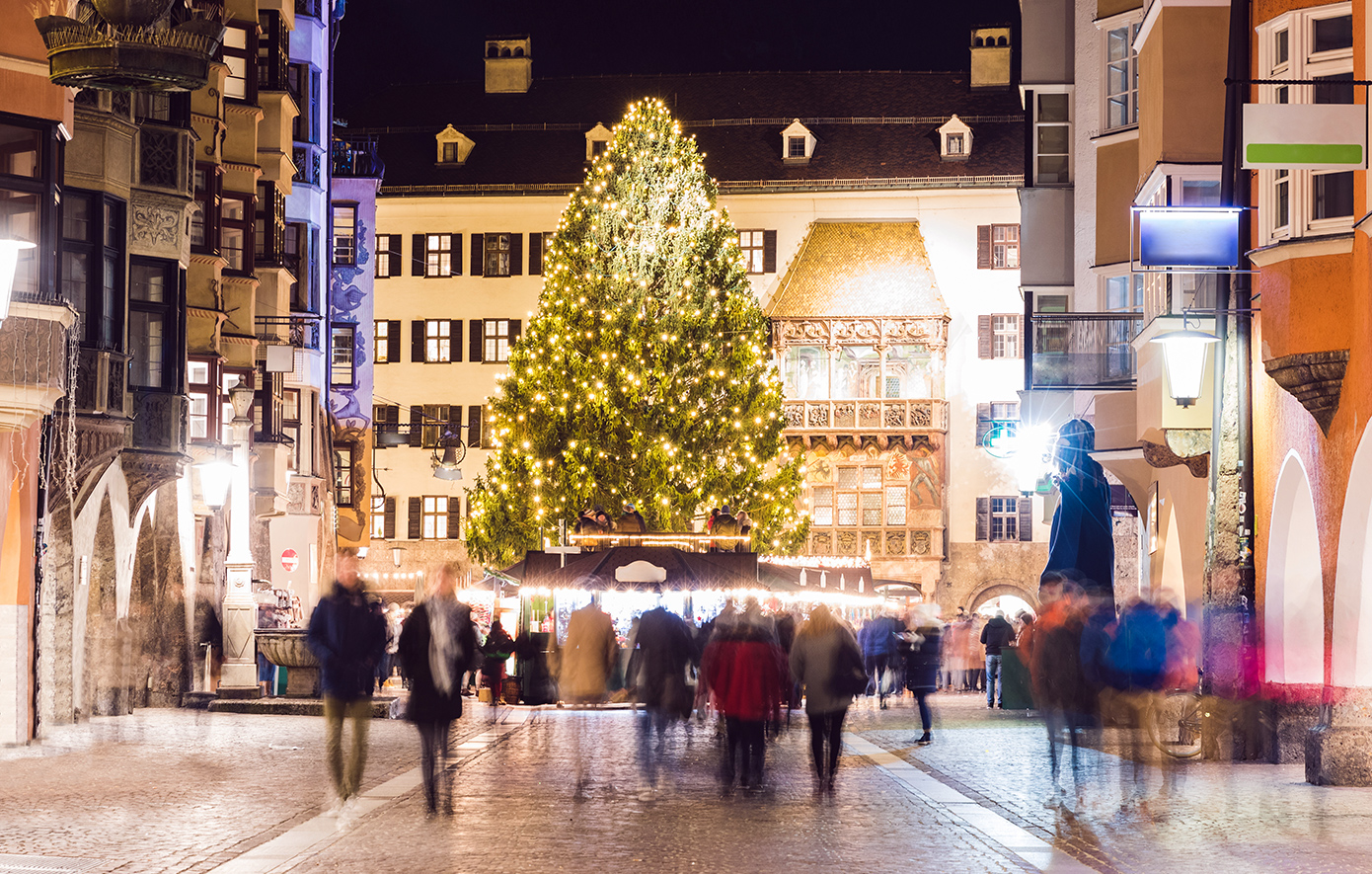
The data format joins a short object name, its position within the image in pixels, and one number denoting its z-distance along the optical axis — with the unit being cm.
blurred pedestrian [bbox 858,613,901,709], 3519
